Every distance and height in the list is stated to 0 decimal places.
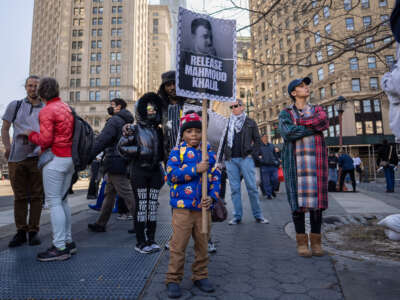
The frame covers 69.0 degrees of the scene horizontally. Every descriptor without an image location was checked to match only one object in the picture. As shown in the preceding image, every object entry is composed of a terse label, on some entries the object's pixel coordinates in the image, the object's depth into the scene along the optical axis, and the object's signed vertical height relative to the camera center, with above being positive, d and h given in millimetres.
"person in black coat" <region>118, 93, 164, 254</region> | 3381 +121
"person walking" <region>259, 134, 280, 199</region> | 9063 +148
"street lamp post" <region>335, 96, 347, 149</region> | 12699 +3021
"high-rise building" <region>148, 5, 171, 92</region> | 117938 +53783
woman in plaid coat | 3271 +42
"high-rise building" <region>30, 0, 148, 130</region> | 72562 +30006
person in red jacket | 3186 +140
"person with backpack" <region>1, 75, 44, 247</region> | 3830 +119
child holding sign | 2305 -251
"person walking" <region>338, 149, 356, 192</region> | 11327 +128
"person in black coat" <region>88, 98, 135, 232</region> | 4020 +123
